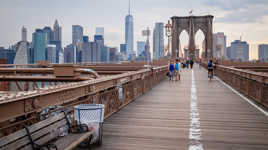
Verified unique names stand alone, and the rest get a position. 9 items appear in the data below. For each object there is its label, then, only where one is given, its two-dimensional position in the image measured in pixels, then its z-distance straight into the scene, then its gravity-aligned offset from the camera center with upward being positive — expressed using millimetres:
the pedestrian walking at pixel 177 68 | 21750 -163
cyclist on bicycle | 23266 -175
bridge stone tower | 113062 +16838
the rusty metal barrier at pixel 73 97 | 3472 -543
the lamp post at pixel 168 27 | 45281 +6521
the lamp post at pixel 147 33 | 18917 +2334
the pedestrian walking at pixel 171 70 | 22147 -332
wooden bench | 3283 -969
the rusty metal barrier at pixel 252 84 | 9575 -846
